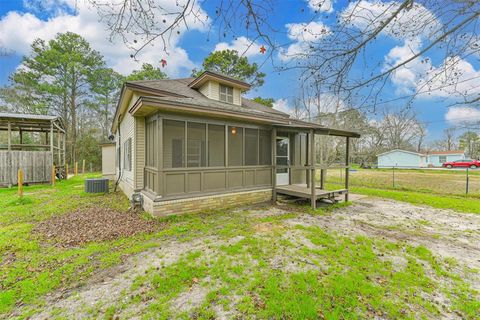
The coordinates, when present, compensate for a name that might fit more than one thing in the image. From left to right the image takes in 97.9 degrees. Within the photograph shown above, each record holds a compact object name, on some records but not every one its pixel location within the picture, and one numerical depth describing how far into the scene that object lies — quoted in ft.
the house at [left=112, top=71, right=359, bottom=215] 18.84
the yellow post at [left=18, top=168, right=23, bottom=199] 24.95
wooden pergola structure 34.37
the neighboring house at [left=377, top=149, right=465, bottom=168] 115.33
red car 92.43
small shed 51.85
